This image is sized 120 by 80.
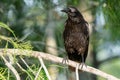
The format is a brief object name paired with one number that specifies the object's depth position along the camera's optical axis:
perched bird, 9.98
